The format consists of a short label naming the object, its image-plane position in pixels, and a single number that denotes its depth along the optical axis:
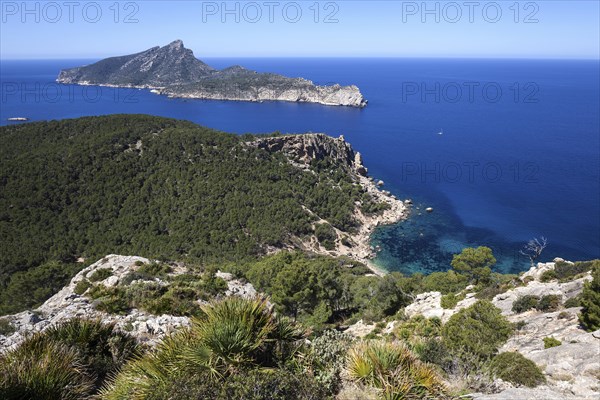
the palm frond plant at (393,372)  5.50
